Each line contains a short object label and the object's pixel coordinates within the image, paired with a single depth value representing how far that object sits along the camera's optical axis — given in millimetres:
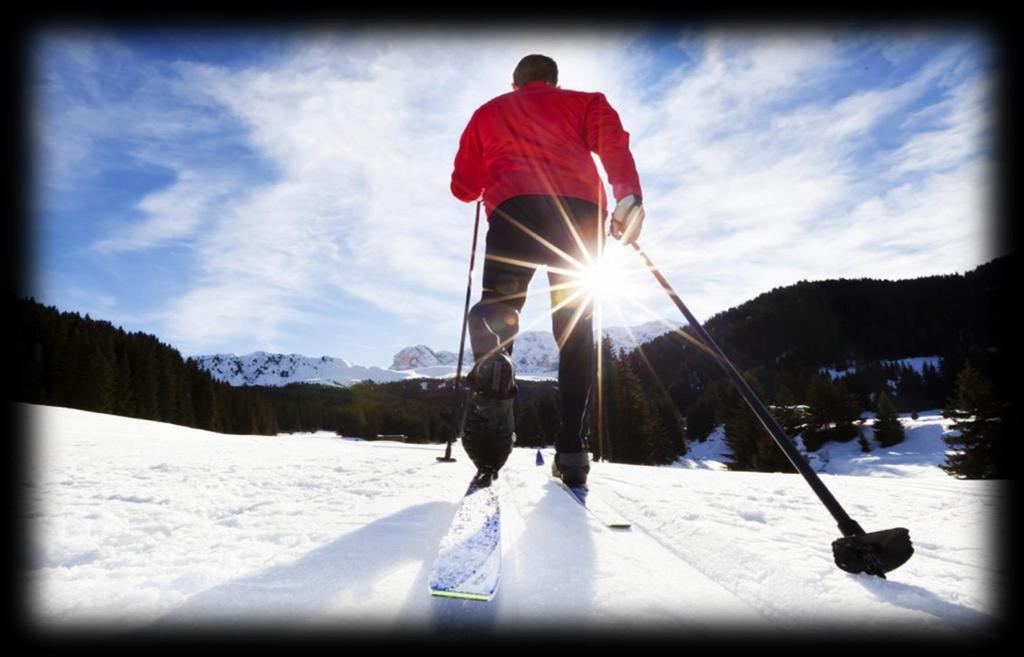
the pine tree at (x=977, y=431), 28547
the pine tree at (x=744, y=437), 33844
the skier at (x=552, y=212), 2641
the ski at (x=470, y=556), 1021
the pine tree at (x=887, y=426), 51906
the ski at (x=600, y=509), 1750
